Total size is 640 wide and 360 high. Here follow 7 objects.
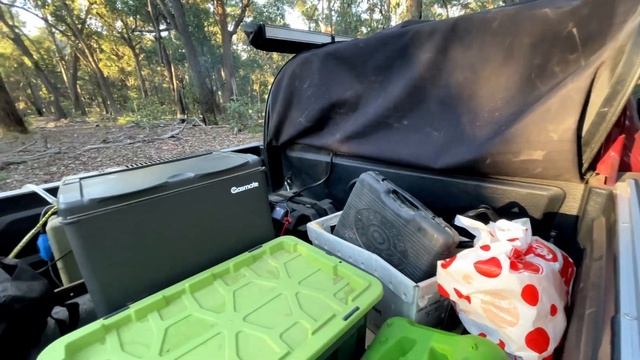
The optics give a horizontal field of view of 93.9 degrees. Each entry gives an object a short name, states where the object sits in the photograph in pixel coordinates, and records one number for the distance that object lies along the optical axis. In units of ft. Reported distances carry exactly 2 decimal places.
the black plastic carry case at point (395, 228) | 3.11
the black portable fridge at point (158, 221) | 2.71
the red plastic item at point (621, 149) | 3.00
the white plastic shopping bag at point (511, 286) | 2.40
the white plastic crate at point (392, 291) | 2.94
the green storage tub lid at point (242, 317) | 2.21
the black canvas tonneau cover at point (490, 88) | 2.77
